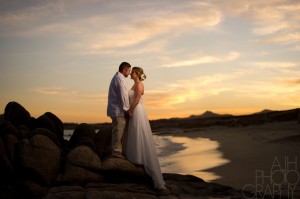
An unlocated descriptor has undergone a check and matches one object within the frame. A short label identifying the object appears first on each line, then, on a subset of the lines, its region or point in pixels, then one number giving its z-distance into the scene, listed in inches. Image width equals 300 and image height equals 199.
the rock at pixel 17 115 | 583.2
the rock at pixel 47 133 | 468.8
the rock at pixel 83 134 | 513.9
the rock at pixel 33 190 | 409.4
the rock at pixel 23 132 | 488.2
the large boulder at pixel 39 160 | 419.8
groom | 436.8
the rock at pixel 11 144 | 428.5
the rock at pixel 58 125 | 591.3
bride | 439.5
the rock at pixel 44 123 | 564.2
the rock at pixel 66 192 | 382.6
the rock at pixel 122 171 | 436.1
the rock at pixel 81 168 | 427.8
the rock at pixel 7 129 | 470.6
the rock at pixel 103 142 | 502.5
